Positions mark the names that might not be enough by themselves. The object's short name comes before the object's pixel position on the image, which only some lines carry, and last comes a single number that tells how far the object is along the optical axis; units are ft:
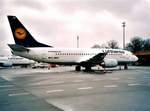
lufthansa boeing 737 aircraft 106.97
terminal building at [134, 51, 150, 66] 220.92
